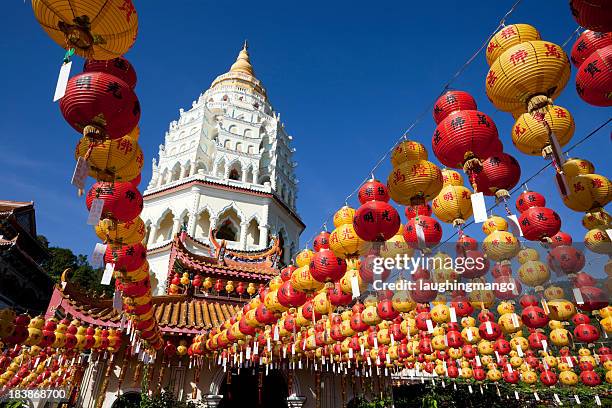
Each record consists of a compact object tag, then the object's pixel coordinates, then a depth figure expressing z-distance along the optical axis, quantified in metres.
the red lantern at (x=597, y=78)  2.85
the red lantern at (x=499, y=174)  4.13
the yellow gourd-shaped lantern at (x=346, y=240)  5.11
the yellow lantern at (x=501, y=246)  5.43
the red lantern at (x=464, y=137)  3.75
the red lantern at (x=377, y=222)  4.55
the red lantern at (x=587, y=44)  3.27
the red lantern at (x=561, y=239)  5.80
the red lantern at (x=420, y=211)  5.54
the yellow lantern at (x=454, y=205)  4.79
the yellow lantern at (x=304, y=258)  6.26
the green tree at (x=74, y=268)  32.53
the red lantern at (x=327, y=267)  5.46
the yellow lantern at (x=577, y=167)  4.69
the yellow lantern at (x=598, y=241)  5.01
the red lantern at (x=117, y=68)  3.30
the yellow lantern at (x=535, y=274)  5.80
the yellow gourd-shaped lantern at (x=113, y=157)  3.67
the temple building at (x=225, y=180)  20.59
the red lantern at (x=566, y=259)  5.50
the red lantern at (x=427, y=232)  5.15
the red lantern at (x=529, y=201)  5.38
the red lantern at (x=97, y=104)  3.05
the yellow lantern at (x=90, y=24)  2.79
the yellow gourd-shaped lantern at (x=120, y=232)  4.80
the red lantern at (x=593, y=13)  2.50
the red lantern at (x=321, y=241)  5.97
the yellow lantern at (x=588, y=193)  4.43
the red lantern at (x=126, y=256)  5.35
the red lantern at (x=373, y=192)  4.96
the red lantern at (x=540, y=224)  5.01
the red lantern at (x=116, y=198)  4.17
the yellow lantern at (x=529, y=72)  3.20
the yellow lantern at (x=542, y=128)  3.44
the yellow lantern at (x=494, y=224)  5.86
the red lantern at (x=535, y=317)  7.01
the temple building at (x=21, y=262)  20.08
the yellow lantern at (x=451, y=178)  5.04
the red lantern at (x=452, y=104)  4.08
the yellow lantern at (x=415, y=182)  4.33
